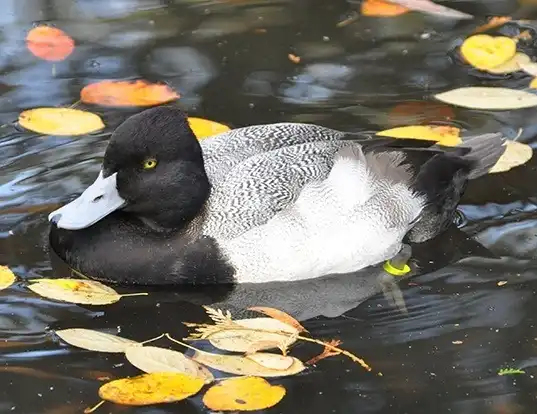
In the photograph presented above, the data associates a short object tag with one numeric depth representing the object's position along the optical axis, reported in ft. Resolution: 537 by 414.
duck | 37.86
